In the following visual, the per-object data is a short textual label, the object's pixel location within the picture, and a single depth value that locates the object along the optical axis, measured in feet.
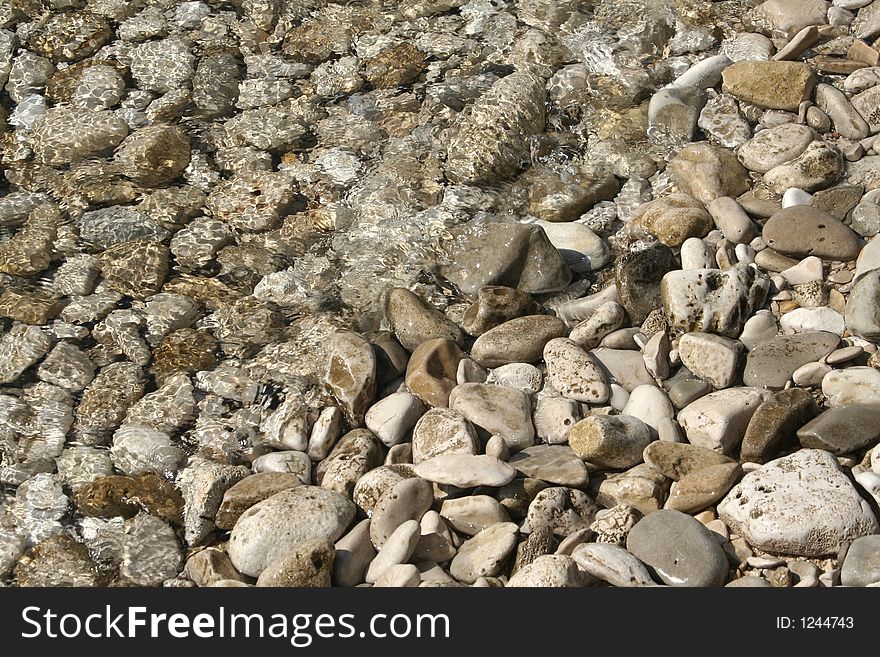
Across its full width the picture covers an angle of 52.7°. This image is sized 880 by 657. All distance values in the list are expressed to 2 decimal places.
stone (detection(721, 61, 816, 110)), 18.04
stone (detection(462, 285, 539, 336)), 15.06
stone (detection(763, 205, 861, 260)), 14.66
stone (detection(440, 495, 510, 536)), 11.87
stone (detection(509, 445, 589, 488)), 12.21
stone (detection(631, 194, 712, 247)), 15.70
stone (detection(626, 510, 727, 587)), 10.66
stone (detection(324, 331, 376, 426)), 13.99
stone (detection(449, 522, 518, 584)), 11.32
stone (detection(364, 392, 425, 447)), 13.52
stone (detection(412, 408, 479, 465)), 12.84
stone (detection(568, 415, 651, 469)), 12.36
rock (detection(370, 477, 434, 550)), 11.92
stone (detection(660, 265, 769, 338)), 13.87
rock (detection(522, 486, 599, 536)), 11.72
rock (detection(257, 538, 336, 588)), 11.20
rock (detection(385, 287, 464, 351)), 15.03
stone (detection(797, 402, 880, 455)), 11.76
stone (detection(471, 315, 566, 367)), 14.47
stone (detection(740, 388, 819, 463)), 12.00
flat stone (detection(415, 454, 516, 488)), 12.07
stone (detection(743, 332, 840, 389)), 13.09
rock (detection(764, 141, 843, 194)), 16.14
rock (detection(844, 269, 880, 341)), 12.94
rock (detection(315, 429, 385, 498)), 12.85
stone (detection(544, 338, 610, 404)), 13.60
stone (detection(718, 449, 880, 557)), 10.77
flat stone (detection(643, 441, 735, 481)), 12.06
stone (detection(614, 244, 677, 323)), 14.79
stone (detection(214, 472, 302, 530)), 12.75
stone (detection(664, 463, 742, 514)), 11.57
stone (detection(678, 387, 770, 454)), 12.31
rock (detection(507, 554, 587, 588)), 10.66
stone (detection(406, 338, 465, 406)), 13.94
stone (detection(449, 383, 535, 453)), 13.10
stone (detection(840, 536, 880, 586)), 10.35
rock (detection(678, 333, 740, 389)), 13.29
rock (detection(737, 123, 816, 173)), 16.88
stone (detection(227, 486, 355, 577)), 11.83
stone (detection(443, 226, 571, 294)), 15.65
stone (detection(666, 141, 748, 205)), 16.67
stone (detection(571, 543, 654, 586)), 10.66
